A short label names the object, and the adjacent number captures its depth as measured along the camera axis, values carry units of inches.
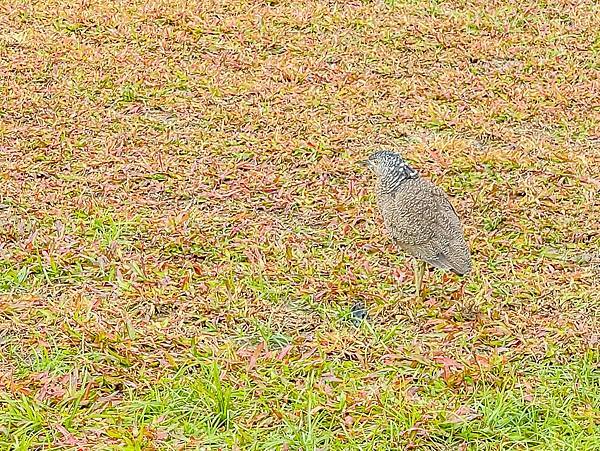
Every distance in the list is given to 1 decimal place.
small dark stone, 336.2
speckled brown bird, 330.3
